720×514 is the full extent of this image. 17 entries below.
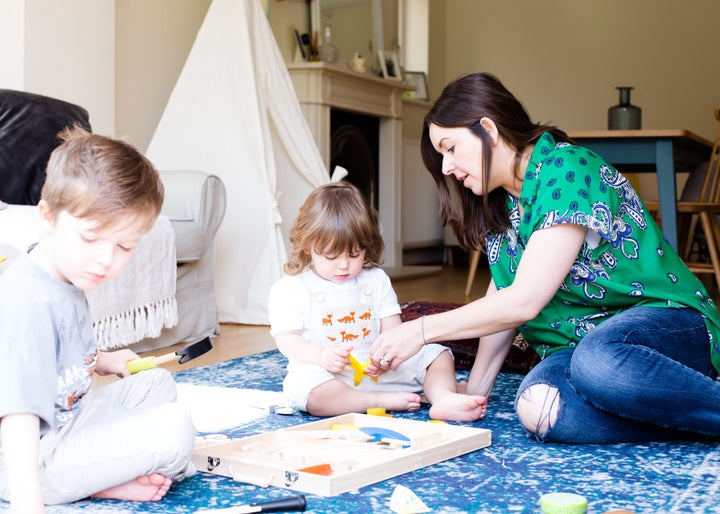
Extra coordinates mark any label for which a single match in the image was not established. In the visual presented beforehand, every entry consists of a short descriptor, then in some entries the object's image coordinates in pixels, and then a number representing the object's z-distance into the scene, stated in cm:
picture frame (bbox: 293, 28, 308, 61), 459
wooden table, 325
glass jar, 472
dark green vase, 400
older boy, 103
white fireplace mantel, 459
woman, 146
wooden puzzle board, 125
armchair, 275
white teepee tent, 323
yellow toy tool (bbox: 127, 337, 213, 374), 127
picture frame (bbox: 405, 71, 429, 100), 623
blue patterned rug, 120
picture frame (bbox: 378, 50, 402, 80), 562
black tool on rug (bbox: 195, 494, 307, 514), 109
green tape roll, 112
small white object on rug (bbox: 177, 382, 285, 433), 169
